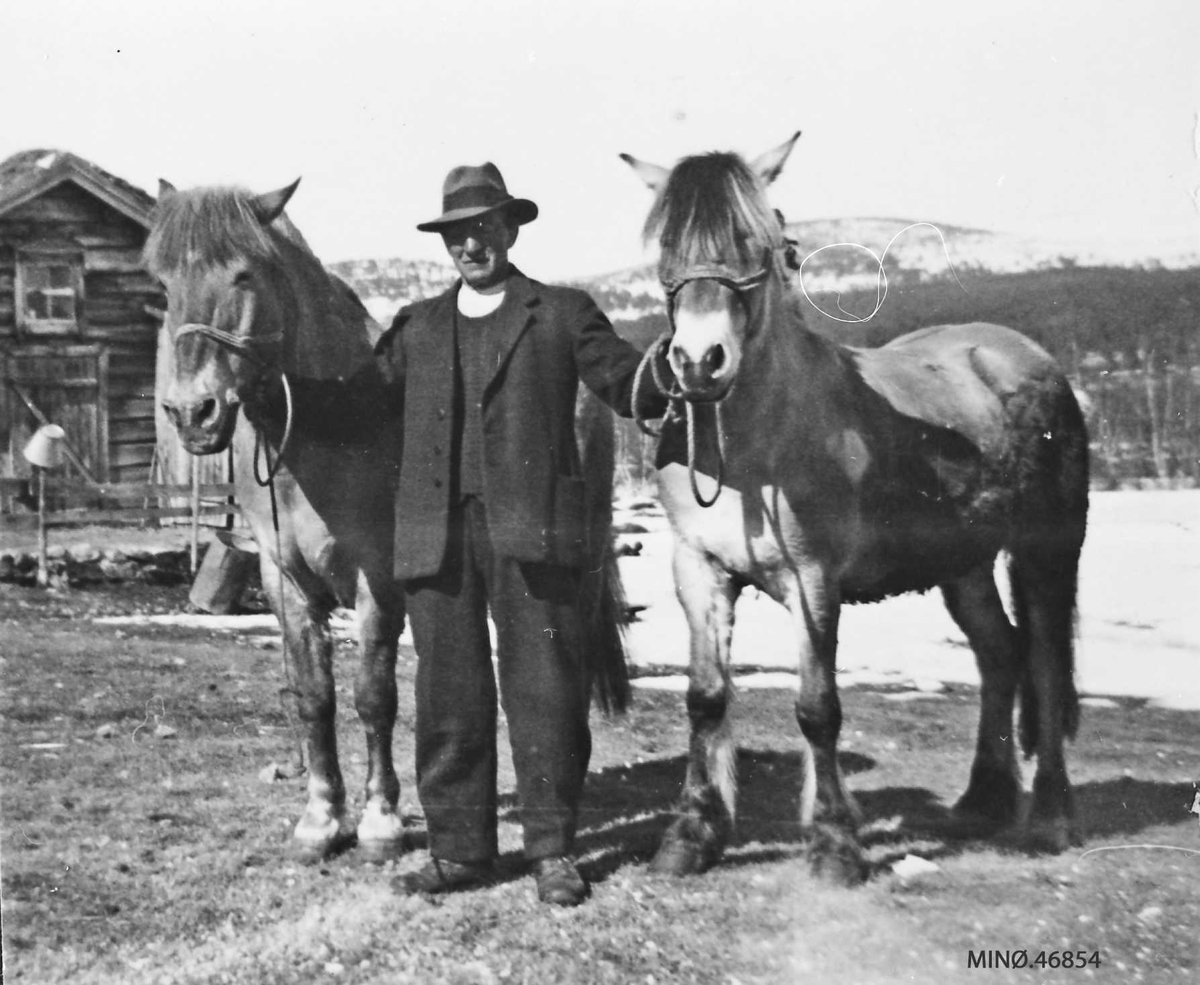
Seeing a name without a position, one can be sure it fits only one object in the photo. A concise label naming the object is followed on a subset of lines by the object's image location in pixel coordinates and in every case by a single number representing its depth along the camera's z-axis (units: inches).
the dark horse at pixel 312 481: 144.3
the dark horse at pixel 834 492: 139.0
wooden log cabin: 187.8
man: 145.3
